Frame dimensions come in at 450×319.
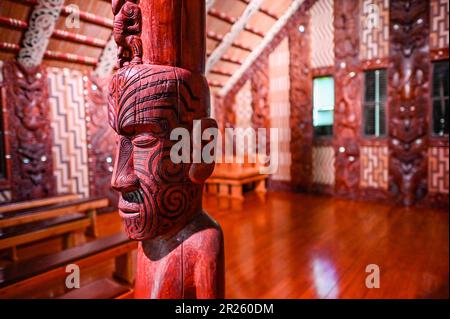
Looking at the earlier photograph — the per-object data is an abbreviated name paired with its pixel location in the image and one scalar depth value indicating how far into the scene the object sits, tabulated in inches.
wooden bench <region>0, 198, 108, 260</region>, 40.6
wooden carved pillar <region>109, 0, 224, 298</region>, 34.3
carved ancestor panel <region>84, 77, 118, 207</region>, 171.6
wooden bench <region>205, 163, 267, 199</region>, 207.0
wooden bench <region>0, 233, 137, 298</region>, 62.7
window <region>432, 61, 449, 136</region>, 175.6
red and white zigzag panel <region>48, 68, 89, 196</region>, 157.1
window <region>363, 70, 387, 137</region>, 195.6
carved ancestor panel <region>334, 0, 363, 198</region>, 198.2
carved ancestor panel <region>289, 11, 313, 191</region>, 221.5
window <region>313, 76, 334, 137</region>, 218.2
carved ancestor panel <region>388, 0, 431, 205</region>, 176.7
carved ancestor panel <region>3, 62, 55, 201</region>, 136.6
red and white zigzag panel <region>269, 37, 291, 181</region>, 232.8
